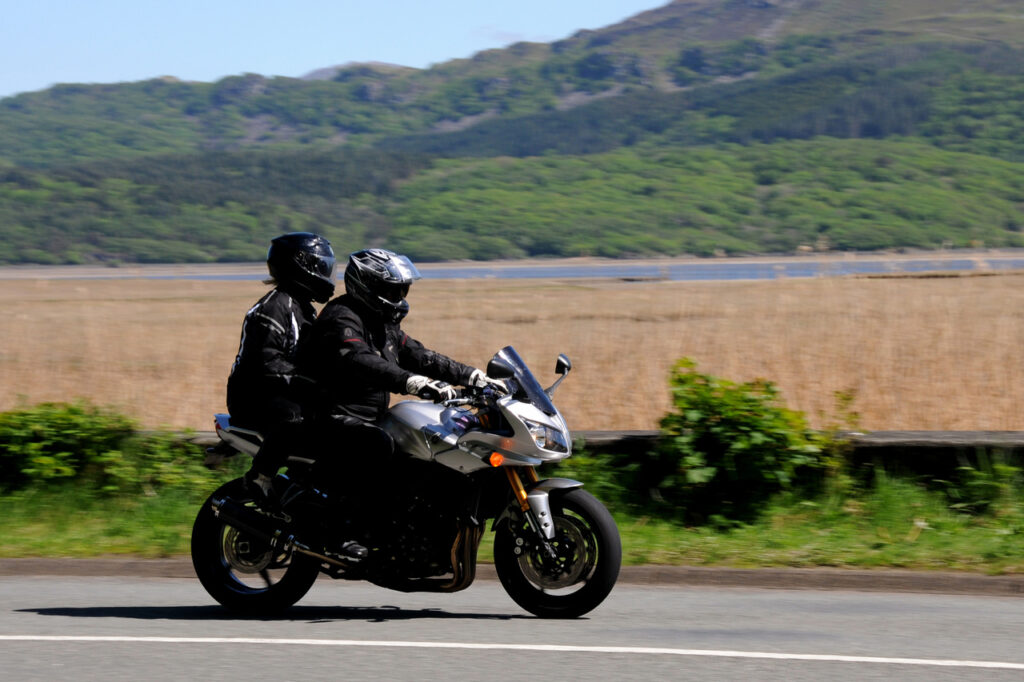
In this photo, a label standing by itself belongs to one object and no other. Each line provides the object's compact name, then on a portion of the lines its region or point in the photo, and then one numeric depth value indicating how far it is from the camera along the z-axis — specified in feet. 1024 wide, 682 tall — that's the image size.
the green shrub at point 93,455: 66.64
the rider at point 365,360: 43.88
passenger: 45.47
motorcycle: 43.27
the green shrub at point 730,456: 60.08
